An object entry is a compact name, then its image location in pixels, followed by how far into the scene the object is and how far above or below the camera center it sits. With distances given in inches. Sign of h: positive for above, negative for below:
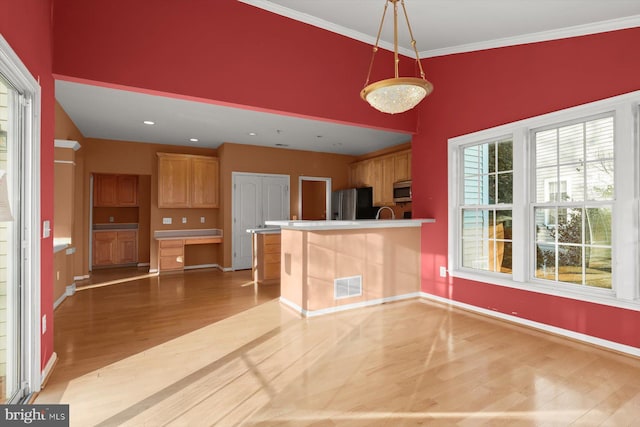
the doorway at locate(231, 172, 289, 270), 273.0 +9.0
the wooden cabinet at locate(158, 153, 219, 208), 262.1 +28.6
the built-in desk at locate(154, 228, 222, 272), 254.4 -22.0
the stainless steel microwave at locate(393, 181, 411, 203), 245.8 +17.8
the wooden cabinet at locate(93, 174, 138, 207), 295.1 +23.8
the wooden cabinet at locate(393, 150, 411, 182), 251.5 +38.4
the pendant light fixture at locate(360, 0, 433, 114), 86.1 +33.8
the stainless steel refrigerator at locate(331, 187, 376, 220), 286.7 +9.7
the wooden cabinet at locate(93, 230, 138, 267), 284.5 -28.0
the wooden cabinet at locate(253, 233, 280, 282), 218.2 -28.4
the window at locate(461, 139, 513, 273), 147.3 +4.1
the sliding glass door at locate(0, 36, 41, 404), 81.4 -7.2
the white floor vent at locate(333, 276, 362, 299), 157.2 -35.0
